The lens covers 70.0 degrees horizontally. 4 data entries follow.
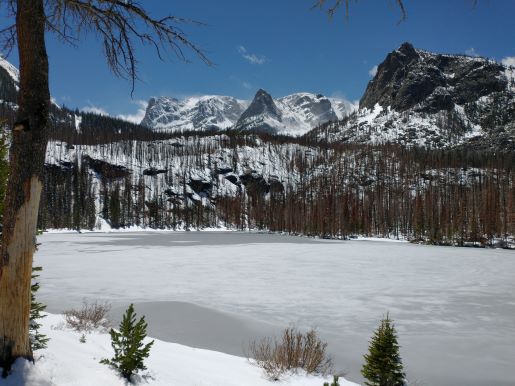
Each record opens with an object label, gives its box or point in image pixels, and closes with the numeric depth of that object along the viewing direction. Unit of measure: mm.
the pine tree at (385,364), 6535
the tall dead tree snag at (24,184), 4469
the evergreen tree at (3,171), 7004
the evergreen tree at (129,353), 6535
